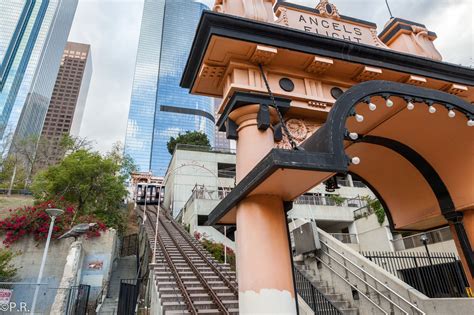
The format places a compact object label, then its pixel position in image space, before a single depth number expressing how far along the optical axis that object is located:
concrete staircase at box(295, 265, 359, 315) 7.22
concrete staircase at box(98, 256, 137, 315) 12.89
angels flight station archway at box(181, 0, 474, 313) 3.28
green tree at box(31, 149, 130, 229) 19.25
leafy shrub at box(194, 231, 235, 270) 15.46
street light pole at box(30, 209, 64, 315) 9.76
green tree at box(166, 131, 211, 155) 39.34
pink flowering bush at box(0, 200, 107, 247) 13.75
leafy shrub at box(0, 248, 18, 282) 11.94
